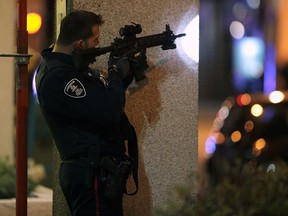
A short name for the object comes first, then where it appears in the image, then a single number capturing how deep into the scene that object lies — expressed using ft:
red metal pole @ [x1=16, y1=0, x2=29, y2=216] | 34.91
